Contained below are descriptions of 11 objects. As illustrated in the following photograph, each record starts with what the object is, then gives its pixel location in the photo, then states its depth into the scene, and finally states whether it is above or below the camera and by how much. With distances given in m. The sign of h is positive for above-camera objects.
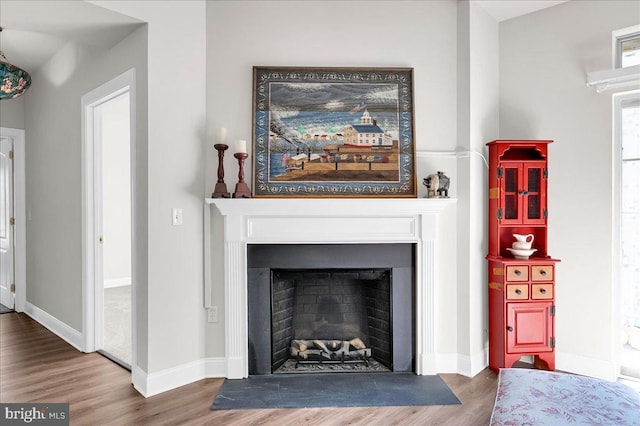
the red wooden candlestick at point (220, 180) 2.64 +0.19
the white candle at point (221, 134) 2.62 +0.50
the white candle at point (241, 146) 2.62 +0.42
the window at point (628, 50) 2.71 +1.12
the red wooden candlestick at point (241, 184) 2.64 +0.17
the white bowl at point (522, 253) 2.80 -0.34
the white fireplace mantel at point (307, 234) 2.70 -0.19
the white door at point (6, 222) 4.48 -0.17
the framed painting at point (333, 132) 2.79 +0.55
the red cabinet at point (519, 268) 2.77 -0.44
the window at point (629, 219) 2.75 -0.09
